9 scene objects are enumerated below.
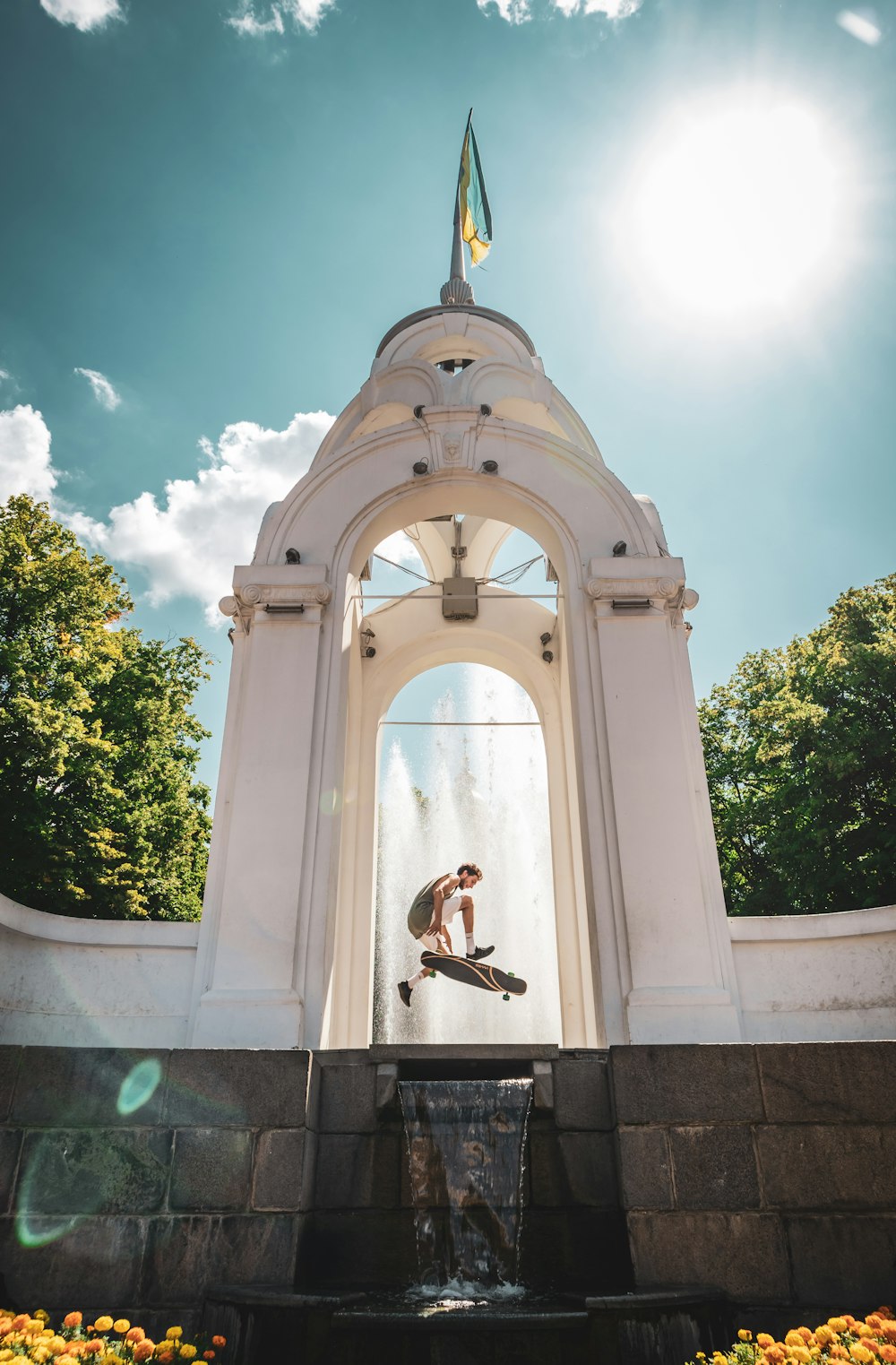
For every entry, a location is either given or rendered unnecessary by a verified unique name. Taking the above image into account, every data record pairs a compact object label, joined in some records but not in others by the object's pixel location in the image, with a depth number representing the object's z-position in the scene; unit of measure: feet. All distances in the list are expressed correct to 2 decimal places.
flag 62.75
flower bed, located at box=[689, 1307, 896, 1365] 12.92
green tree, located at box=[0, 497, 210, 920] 57.77
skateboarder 32.96
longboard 31.30
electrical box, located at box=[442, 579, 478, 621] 45.57
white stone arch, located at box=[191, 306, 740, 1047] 27.84
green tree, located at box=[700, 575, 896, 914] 65.62
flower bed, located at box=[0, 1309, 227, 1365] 13.10
